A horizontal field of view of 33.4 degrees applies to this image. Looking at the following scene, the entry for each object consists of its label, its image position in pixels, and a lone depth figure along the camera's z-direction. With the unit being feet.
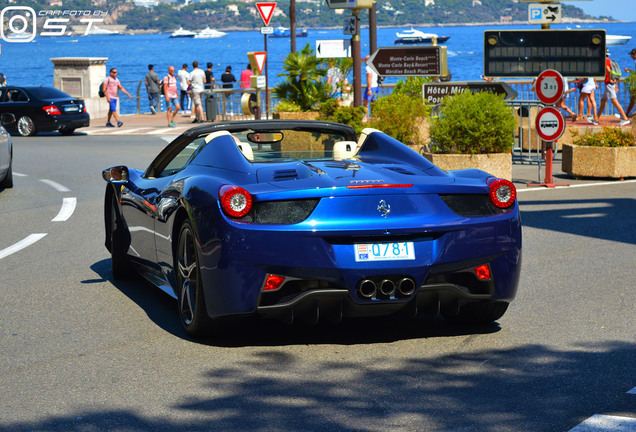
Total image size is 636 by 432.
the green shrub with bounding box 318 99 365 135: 61.31
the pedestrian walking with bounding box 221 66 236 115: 120.98
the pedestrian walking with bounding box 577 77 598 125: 83.99
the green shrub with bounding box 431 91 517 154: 50.34
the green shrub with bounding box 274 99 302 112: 69.80
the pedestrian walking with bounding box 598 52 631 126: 80.44
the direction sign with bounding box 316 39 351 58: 67.00
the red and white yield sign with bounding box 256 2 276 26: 94.84
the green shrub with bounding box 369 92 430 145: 54.85
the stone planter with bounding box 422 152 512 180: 50.57
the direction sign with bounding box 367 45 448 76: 57.52
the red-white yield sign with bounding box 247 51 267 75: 107.04
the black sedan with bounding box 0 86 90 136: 99.68
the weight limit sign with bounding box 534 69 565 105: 49.49
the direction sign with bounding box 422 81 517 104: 53.83
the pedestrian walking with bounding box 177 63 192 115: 125.59
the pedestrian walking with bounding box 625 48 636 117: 69.26
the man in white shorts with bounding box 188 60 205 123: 111.75
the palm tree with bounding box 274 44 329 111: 70.33
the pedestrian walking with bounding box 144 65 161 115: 119.55
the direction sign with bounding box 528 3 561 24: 53.67
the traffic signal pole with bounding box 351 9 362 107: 64.28
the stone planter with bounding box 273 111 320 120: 67.62
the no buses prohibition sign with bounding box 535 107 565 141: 49.62
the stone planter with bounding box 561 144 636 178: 53.01
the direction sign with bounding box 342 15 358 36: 64.28
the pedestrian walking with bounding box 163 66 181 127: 117.28
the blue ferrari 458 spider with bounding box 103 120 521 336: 18.38
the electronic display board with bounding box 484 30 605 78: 54.39
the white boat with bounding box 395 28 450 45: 573.37
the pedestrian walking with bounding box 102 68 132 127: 107.65
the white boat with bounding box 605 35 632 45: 506.07
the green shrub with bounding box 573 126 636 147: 53.62
